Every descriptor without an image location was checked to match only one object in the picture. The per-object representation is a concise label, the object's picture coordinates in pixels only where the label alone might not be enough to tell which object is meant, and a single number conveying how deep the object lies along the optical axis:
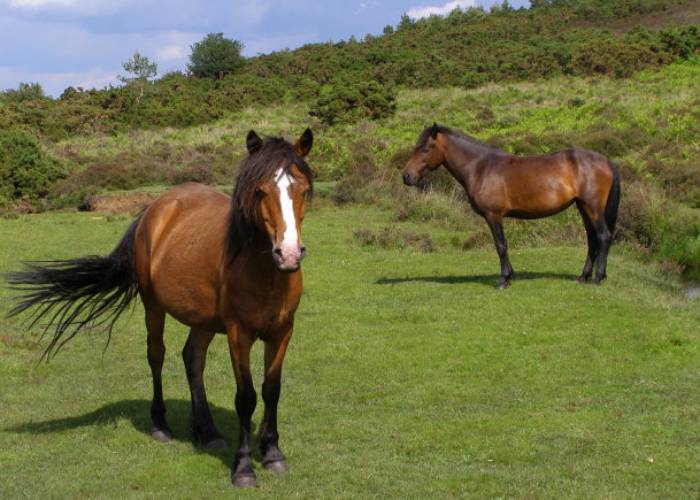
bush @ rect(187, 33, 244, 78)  62.25
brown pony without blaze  12.40
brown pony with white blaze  4.94
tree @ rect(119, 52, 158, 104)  55.75
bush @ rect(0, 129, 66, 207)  28.28
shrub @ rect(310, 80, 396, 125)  39.53
